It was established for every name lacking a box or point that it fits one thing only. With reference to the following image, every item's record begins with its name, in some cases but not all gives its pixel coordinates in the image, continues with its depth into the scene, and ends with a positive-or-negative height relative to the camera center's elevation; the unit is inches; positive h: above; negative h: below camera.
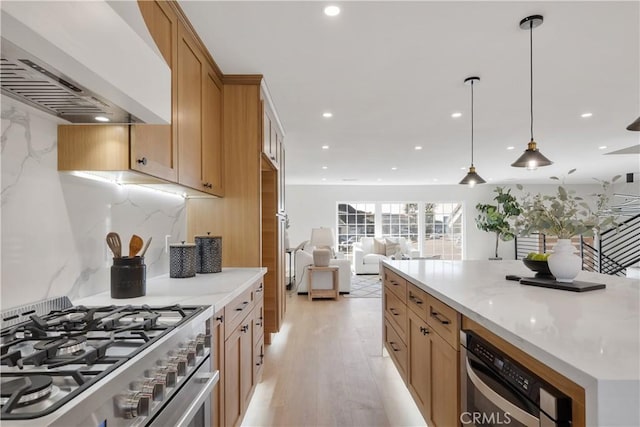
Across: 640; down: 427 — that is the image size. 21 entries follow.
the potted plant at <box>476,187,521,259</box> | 240.8 +3.7
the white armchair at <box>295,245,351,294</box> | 243.1 -37.3
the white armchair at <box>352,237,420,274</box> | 358.0 -32.6
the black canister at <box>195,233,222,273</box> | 95.3 -9.0
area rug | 253.1 -53.5
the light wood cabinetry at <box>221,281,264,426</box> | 68.5 -29.5
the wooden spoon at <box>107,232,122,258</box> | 66.2 -4.4
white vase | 68.8 -7.9
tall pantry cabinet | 109.1 +10.7
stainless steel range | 26.7 -13.5
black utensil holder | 63.4 -10.2
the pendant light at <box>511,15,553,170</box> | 99.6 +17.0
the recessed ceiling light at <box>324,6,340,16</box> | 75.5 +44.7
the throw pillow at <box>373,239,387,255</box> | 370.9 -28.0
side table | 235.9 -45.6
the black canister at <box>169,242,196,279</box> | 87.7 -9.8
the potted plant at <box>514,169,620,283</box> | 67.5 -1.1
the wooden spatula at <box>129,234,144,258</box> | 69.2 -5.0
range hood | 30.7 +15.9
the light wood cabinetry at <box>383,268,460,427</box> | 61.2 -27.5
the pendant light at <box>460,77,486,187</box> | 145.0 +16.6
